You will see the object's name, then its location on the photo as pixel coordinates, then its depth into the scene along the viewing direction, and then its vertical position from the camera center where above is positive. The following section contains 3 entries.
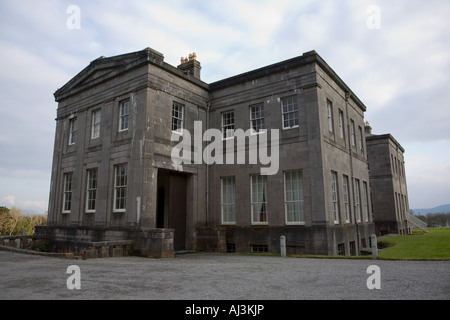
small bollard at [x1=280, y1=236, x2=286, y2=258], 13.86 -0.97
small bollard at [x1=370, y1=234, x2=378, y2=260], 12.06 -0.94
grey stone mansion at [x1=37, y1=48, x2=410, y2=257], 15.52 +3.31
